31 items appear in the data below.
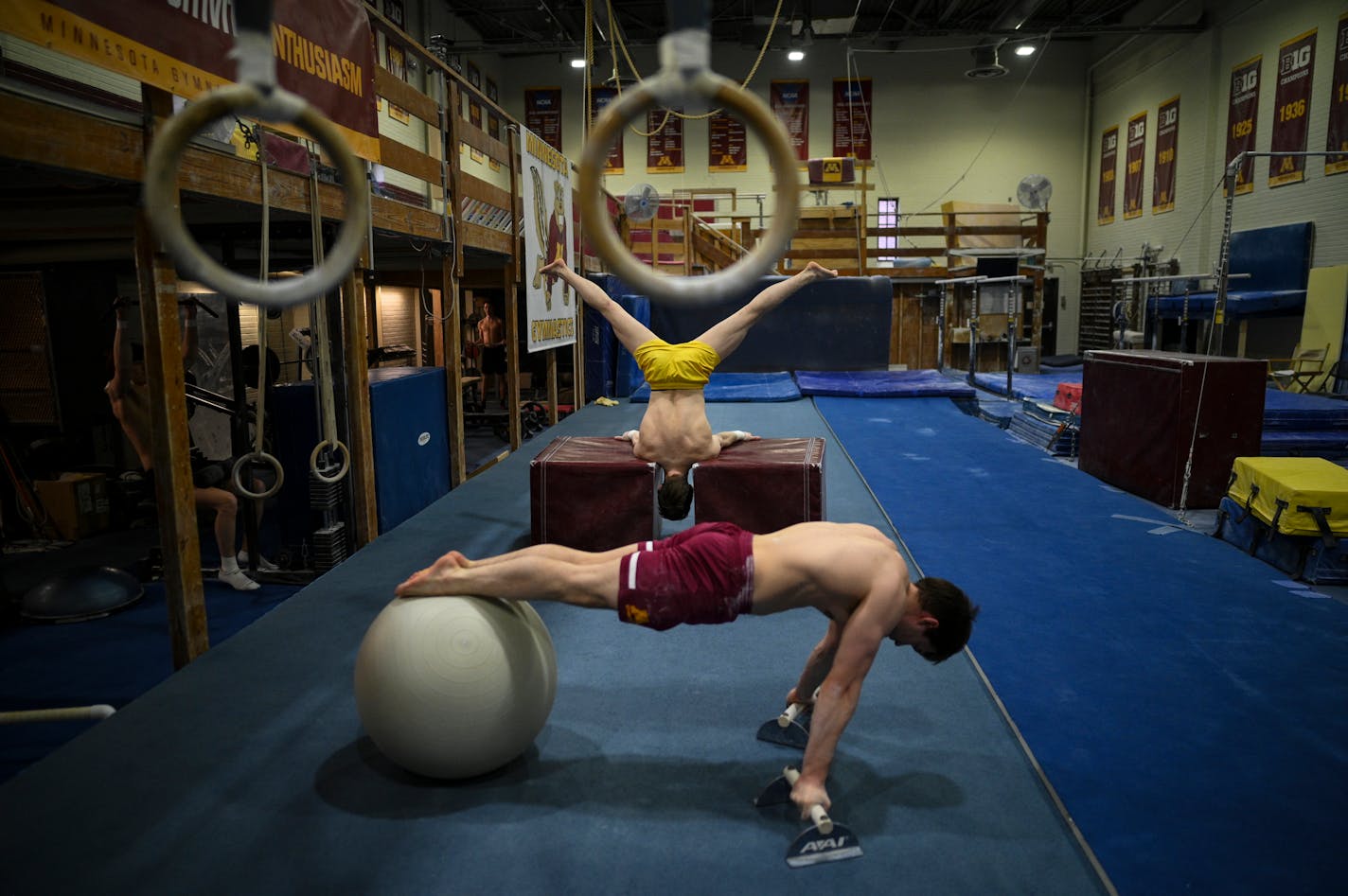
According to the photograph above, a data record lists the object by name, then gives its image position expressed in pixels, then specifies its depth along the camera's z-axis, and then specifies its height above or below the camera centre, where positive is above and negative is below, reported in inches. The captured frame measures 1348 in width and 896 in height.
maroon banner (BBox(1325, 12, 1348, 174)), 406.9 +111.7
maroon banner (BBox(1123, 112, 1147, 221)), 622.2 +127.9
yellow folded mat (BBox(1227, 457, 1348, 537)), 167.5 -33.4
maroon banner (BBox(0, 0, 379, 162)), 99.7 +43.3
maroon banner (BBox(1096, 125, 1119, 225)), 666.2 +131.6
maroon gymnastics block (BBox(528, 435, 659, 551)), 173.9 -34.1
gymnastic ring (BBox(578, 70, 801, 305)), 47.3 +7.8
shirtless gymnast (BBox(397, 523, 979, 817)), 89.1 -27.7
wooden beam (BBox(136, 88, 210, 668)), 122.0 -15.0
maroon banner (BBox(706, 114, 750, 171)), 694.5 +154.7
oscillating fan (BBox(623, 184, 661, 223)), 453.4 +73.9
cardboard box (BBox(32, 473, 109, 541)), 229.3 -44.5
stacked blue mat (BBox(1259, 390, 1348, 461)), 261.6 -31.2
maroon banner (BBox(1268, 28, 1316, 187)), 437.7 +122.6
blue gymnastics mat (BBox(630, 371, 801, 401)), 388.5 -25.3
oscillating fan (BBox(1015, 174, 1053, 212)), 537.6 +93.3
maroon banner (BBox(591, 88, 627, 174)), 671.8 +188.6
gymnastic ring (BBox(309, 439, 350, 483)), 152.4 -22.5
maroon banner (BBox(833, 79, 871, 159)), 698.2 +181.4
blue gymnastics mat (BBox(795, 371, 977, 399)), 394.3 -24.1
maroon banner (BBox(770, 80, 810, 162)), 692.1 +192.7
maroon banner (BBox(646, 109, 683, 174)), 699.4 +155.8
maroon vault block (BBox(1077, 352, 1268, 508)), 214.1 -22.9
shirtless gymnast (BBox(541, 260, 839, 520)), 172.2 -8.7
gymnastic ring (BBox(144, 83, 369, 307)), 49.6 +9.6
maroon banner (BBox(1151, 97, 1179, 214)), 576.7 +122.7
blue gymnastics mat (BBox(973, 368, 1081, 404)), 422.9 -27.3
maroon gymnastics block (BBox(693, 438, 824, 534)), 168.6 -31.4
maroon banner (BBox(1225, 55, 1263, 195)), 489.1 +130.7
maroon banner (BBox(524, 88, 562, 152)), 709.3 +191.4
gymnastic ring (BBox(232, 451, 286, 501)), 133.4 -21.7
